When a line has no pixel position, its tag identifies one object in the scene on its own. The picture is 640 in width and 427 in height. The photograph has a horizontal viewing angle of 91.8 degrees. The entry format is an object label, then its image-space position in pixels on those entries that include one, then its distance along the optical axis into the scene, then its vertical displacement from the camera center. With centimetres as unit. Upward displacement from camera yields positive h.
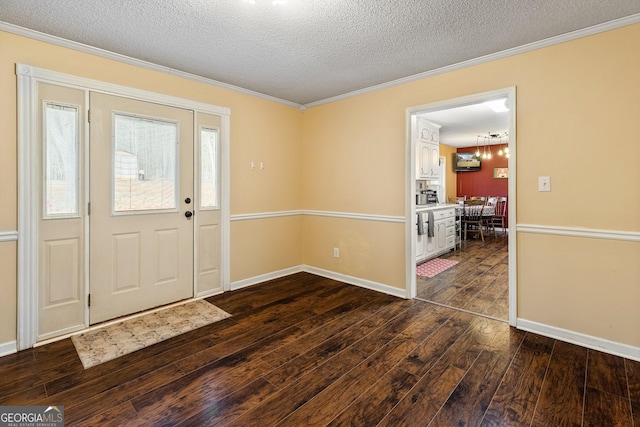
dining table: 742 +4
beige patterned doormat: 233 -102
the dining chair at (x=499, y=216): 809 -12
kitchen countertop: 502 +8
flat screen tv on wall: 880 +141
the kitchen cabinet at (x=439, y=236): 500 -42
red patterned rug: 450 -86
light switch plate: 256 +24
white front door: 276 +6
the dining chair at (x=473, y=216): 710 -10
